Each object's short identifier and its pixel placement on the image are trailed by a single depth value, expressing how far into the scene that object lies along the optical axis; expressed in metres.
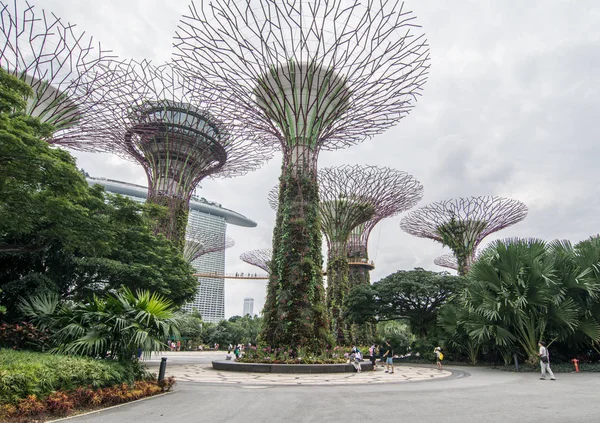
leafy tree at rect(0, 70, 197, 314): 8.09
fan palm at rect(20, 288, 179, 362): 7.80
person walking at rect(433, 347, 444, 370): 16.06
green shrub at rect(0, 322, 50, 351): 8.67
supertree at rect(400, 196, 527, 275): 32.34
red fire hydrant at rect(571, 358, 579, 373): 13.71
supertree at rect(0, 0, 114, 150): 16.08
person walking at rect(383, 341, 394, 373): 14.55
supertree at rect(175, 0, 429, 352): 14.29
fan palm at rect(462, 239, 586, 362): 13.69
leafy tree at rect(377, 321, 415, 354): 25.28
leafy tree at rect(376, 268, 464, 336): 23.97
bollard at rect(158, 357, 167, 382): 8.48
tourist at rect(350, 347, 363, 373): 13.56
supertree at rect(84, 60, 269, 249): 22.86
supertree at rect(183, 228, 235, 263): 36.84
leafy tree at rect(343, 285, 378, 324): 25.44
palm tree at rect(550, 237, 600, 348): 13.94
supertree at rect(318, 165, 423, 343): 28.91
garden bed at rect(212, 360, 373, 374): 12.79
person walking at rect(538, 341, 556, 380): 11.12
